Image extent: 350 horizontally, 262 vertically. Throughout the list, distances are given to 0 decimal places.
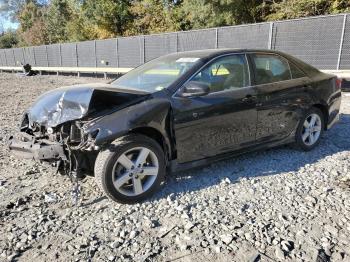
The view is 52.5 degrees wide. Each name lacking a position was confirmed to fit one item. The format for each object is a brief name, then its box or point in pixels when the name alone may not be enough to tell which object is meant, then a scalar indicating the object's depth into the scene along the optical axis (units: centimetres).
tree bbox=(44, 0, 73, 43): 4328
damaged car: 368
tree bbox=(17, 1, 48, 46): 5116
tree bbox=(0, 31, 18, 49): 6738
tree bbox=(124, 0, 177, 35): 2912
